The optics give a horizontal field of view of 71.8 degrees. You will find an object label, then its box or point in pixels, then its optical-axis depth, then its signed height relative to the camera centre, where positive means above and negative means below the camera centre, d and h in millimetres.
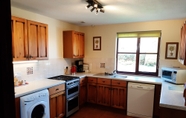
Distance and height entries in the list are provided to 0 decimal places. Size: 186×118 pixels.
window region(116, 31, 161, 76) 3482 +50
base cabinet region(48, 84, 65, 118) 2532 -993
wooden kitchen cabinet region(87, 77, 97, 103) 3557 -1027
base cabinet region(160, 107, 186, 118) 1647 -770
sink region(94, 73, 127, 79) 3361 -607
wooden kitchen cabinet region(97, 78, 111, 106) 3387 -1014
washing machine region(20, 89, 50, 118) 1958 -853
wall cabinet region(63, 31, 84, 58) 3492 +253
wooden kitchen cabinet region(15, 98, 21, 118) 1907 -811
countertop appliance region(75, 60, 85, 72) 4066 -378
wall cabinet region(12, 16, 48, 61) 2188 +252
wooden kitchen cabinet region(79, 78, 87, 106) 3434 -1057
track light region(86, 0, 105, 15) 2029 +810
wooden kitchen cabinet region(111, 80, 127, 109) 3188 -1028
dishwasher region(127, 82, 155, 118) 2893 -1062
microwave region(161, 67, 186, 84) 2715 -455
